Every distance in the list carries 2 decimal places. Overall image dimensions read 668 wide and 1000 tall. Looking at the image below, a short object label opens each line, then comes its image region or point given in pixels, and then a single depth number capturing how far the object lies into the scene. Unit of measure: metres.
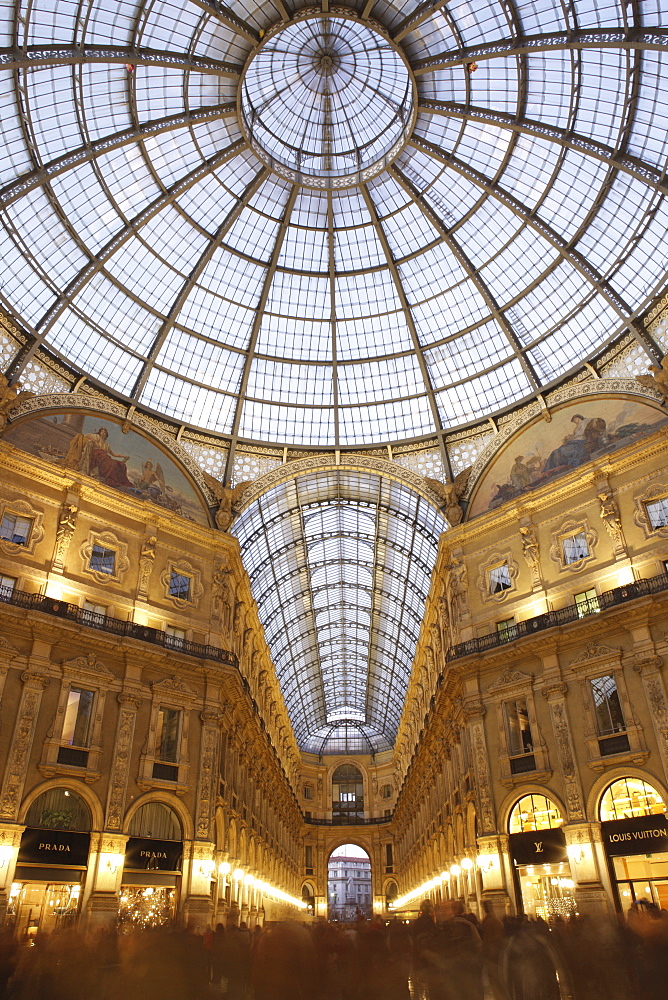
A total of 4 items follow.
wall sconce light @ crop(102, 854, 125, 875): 25.94
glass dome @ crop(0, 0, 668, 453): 28.72
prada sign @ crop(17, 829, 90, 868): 24.45
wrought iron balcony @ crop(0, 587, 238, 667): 27.45
